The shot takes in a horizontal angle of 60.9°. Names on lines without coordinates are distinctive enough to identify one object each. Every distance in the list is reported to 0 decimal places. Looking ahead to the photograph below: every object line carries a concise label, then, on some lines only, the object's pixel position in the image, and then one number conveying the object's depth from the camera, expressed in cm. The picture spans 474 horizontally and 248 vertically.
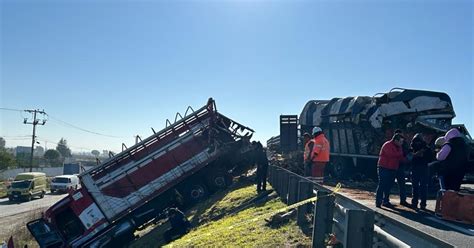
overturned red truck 1287
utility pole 5445
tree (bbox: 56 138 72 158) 11570
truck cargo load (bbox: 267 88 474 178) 1178
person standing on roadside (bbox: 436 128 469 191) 720
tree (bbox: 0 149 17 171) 4825
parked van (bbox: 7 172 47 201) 3230
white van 3778
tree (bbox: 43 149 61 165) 8089
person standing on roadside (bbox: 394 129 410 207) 798
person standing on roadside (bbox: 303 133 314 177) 952
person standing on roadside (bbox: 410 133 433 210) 772
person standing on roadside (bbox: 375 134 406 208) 756
